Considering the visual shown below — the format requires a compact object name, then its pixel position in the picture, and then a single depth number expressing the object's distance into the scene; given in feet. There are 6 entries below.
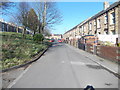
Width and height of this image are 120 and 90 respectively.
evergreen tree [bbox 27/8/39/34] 92.38
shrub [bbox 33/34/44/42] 63.96
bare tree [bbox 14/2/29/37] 92.48
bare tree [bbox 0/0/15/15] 37.78
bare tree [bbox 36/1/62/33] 80.07
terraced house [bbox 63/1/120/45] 49.14
